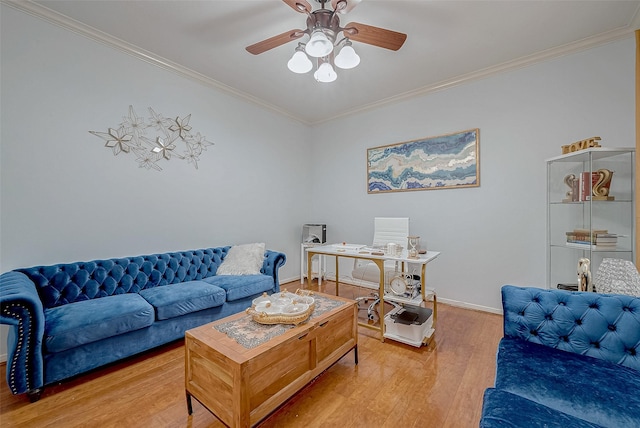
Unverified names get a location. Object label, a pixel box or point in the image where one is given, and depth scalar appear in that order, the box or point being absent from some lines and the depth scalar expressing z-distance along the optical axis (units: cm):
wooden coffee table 128
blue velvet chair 102
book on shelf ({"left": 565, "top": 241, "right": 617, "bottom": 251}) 221
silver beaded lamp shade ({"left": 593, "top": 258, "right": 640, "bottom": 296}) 159
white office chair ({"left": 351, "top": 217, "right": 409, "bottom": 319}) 295
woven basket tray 165
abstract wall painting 324
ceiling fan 176
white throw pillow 314
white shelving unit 221
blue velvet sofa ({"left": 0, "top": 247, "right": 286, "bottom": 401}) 163
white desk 231
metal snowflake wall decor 265
